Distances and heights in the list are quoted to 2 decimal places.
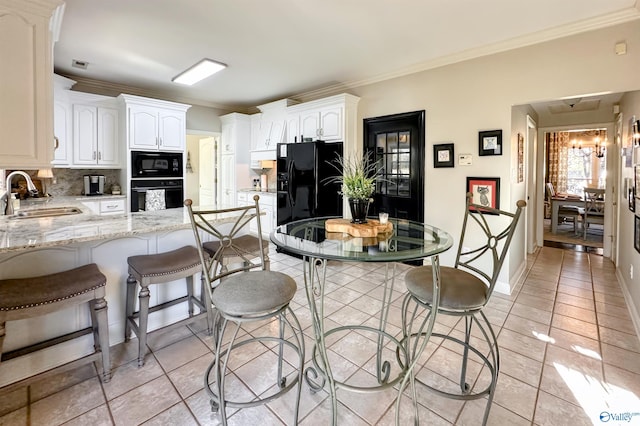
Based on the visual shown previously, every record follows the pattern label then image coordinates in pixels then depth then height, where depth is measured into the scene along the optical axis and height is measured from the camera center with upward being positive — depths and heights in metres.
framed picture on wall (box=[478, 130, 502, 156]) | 3.33 +0.68
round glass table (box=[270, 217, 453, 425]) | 1.43 -0.22
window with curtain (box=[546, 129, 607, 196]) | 8.17 +1.17
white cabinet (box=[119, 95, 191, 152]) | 4.54 +1.27
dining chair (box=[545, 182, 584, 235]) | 6.06 -0.18
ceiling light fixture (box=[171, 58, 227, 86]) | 3.94 +1.82
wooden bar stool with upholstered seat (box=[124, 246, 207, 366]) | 1.98 -0.45
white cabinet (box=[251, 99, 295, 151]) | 5.43 +1.46
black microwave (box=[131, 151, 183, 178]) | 4.64 +0.65
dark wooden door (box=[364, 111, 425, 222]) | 4.05 +0.61
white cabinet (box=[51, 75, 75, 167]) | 4.11 +1.11
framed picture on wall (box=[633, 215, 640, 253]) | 2.64 -0.26
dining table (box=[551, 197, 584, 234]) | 6.18 +0.00
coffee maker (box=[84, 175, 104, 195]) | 4.63 +0.31
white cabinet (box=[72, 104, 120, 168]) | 4.36 +1.01
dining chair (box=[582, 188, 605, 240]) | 5.84 -0.10
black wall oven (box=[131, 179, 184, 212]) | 4.68 +0.23
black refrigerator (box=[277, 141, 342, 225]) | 4.56 +0.36
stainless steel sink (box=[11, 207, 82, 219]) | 2.64 -0.06
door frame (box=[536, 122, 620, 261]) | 4.22 +0.29
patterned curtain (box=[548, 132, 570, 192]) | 8.55 +1.25
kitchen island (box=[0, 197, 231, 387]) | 1.77 -0.34
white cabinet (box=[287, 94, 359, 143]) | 4.48 +1.33
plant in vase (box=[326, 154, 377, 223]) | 2.00 +0.08
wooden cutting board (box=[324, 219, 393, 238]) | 1.85 -0.14
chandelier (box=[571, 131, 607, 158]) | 7.74 +1.50
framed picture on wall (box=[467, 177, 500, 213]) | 3.38 +0.16
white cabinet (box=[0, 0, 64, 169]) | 1.86 +0.77
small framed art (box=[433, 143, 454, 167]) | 3.71 +0.61
